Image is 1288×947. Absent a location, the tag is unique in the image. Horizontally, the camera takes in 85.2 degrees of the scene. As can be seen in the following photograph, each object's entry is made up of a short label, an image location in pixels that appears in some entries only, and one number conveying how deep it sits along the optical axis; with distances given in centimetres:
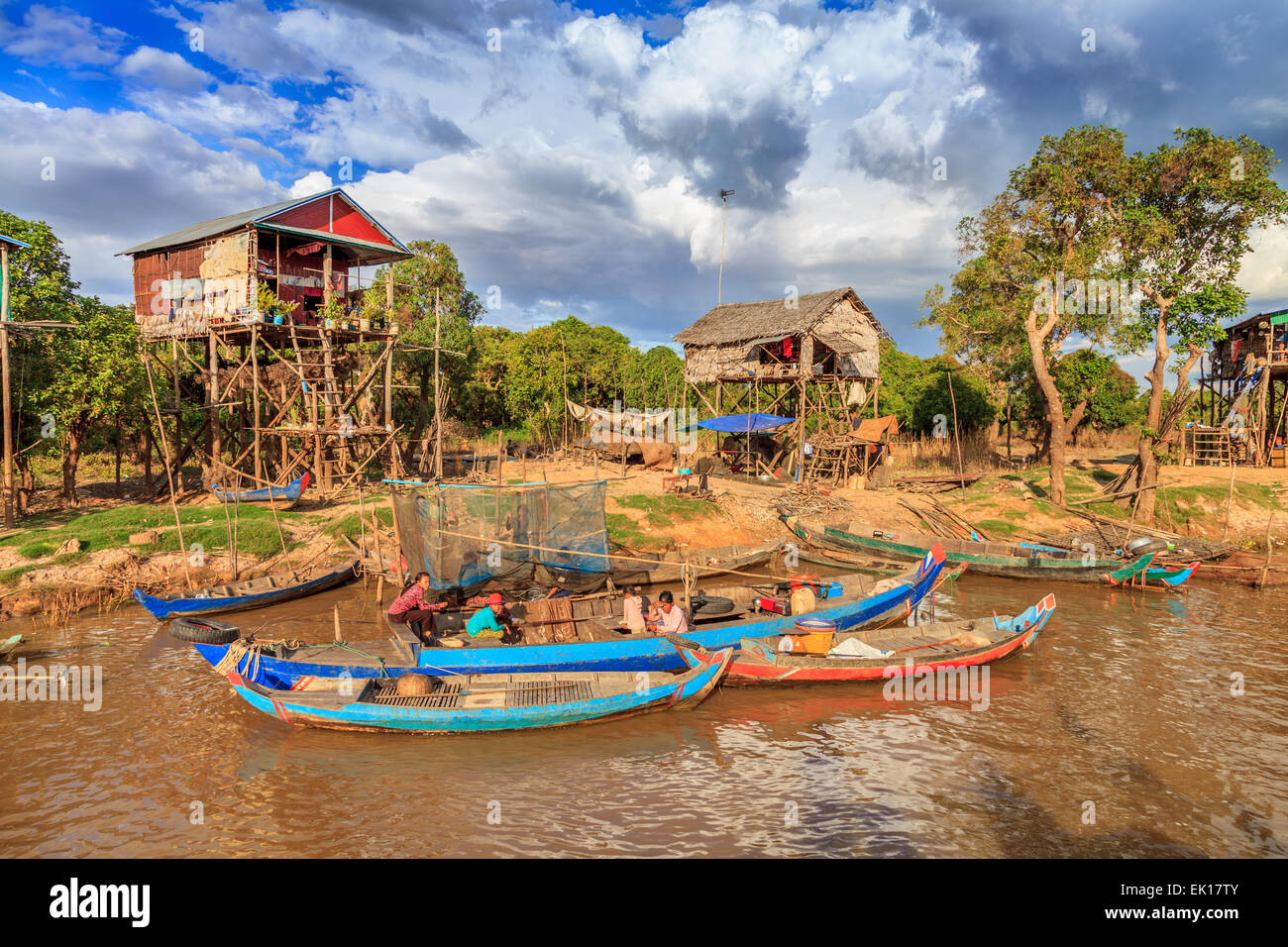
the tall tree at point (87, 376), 1919
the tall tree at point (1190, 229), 2027
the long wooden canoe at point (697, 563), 1773
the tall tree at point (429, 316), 3278
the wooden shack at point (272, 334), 2352
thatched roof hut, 2927
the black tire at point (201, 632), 1208
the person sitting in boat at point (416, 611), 1180
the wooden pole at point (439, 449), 2247
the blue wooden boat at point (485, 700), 966
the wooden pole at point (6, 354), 1630
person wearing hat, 1190
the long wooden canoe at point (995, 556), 1844
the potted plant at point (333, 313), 2434
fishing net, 1419
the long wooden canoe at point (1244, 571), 1822
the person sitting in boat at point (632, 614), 1232
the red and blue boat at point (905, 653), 1167
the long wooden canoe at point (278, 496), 2030
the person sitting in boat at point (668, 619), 1202
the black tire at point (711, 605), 1342
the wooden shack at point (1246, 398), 2598
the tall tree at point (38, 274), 1983
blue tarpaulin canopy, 2934
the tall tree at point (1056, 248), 2195
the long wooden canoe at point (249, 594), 1435
